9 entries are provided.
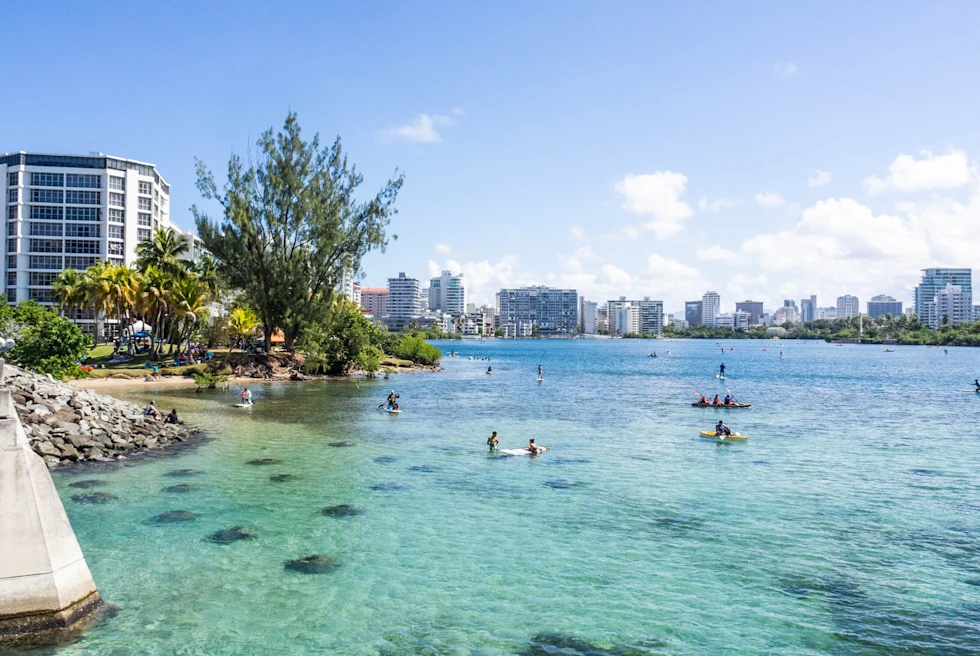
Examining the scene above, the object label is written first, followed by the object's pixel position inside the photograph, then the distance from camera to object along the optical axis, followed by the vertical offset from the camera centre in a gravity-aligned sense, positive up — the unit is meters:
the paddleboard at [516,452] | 34.88 -6.67
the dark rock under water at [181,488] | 25.16 -6.45
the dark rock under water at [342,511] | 22.92 -6.60
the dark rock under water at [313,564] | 17.70 -6.61
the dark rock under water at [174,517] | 21.39 -6.45
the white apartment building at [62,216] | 119.19 +19.28
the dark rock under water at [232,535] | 19.77 -6.51
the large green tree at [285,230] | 72.69 +10.42
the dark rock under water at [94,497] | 23.48 -6.39
